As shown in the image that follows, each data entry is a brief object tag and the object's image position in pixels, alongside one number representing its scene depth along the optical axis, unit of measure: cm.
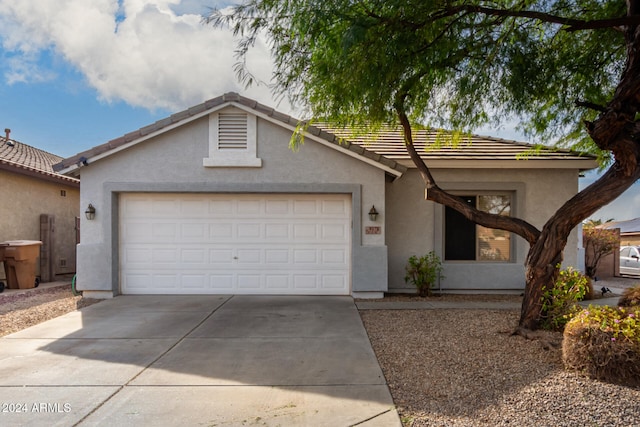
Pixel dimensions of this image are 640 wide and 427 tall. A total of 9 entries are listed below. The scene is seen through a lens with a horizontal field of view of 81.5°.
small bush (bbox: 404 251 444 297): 892
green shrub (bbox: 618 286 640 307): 702
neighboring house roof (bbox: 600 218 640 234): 2047
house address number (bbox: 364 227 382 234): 868
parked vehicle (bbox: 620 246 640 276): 1455
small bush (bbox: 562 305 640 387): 383
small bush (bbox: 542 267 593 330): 551
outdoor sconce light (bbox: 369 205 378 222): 862
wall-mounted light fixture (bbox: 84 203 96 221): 865
